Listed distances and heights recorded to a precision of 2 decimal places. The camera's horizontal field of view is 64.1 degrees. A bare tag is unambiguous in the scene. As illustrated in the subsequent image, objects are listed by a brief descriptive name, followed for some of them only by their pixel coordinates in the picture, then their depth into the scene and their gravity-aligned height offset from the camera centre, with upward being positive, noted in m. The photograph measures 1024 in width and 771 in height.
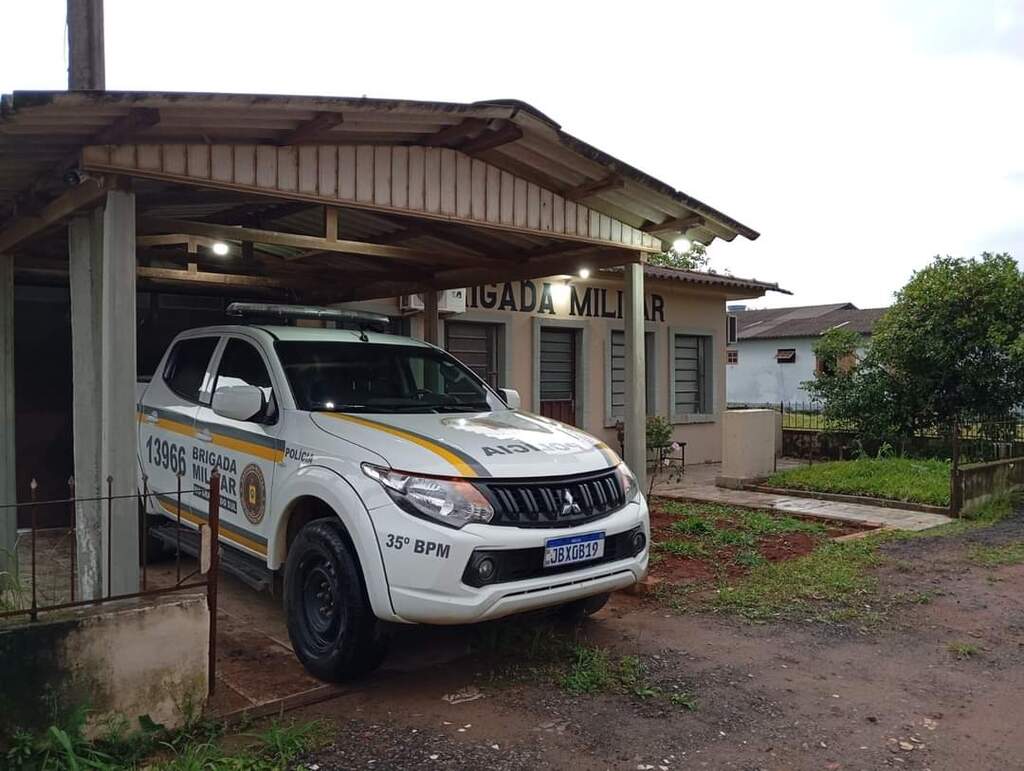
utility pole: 7.88 +3.21
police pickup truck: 3.90 -0.63
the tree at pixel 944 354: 11.96 +0.28
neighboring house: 33.28 +0.72
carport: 4.22 +1.15
